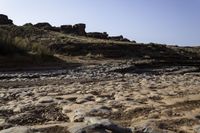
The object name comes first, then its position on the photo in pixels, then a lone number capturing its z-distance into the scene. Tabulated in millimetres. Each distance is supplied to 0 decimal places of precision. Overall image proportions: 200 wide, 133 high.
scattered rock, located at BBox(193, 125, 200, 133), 2433
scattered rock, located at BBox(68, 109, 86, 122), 2673
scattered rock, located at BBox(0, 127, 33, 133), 2313
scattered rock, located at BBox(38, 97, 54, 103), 3458
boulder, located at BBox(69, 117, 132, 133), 2277
